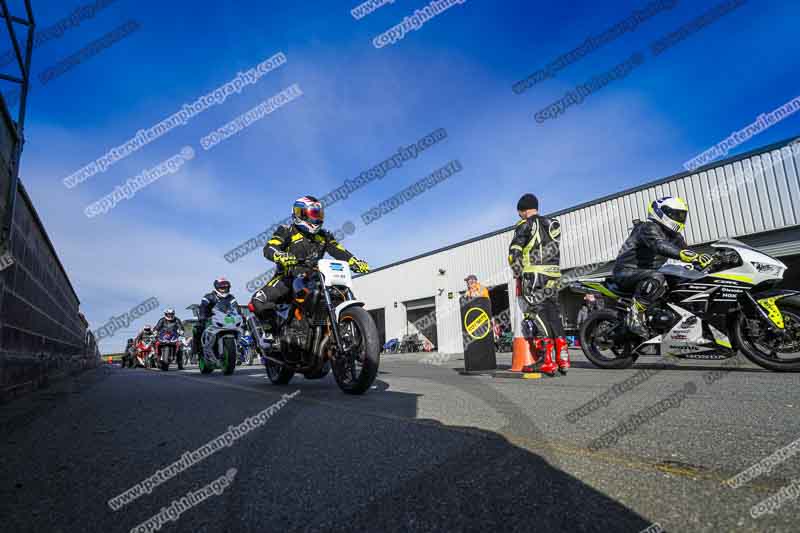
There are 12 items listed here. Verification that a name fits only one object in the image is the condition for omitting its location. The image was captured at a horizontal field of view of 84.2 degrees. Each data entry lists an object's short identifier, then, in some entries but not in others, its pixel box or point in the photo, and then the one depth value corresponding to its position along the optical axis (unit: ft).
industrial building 47.11
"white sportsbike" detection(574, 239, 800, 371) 14.85
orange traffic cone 18.90
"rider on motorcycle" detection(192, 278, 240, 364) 30.55
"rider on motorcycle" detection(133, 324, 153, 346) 60.18
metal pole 13.46
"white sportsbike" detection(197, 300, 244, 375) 27.55
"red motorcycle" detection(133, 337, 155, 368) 56.29
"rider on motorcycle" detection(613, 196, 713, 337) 17.20
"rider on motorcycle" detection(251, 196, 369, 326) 15.57
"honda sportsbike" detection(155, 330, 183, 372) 44.61
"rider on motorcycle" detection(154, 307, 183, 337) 45.83
